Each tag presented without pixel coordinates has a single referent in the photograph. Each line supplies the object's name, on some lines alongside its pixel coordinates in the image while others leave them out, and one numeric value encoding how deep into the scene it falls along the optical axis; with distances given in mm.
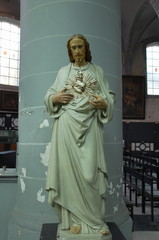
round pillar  3301
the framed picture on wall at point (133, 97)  11695
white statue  1915
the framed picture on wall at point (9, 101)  12062
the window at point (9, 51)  12727
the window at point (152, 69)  15705
